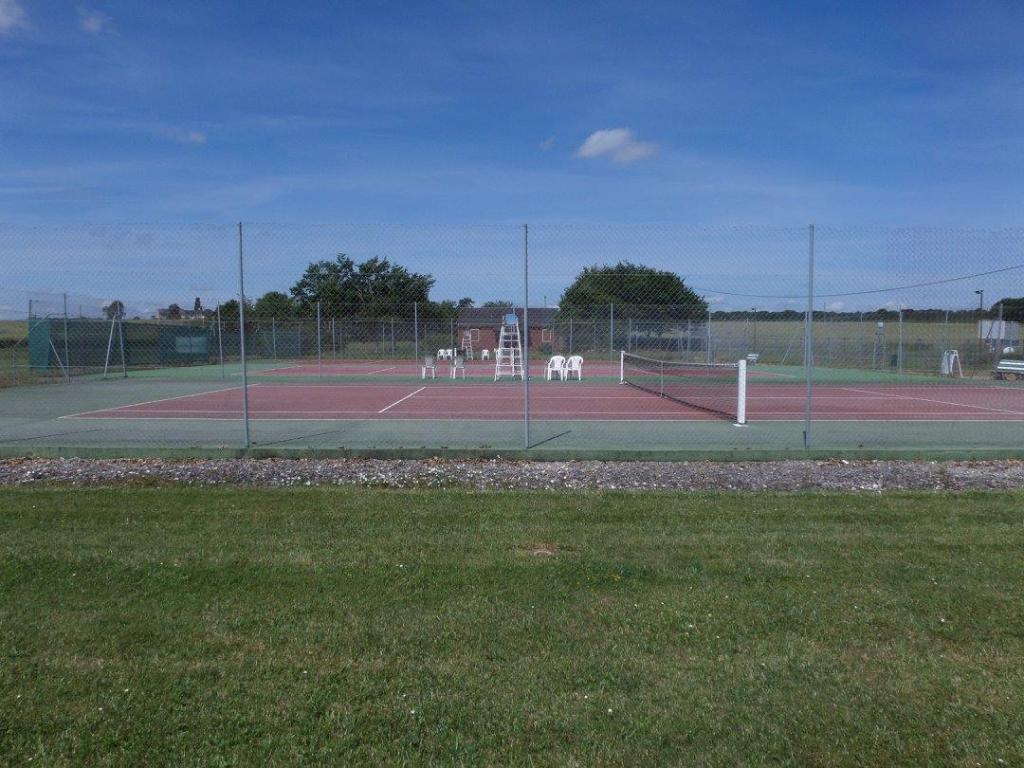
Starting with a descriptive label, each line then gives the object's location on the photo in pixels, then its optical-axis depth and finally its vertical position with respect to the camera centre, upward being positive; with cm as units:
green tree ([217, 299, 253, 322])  2811 +92
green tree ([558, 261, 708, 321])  1878 +96
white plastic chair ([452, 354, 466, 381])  2528 -89
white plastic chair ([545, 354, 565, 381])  2570 -98
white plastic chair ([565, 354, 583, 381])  2531 -94
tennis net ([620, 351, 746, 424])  1542 -116
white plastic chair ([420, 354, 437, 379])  2522 -92
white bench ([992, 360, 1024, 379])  2456 -116
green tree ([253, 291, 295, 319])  2397 +93
